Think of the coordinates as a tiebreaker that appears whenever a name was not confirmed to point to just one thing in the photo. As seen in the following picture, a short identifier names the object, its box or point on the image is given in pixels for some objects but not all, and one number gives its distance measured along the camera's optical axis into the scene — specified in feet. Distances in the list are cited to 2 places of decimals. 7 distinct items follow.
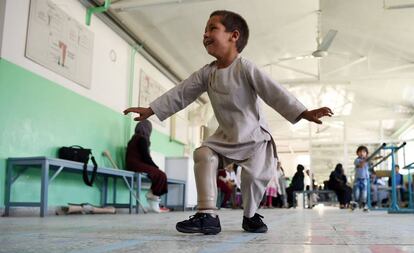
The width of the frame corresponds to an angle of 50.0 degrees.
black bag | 16.19
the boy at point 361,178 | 22.48
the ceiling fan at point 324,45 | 20.08
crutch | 19.24
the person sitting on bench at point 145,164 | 19.69
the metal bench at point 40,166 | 13.48
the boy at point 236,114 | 6.77
